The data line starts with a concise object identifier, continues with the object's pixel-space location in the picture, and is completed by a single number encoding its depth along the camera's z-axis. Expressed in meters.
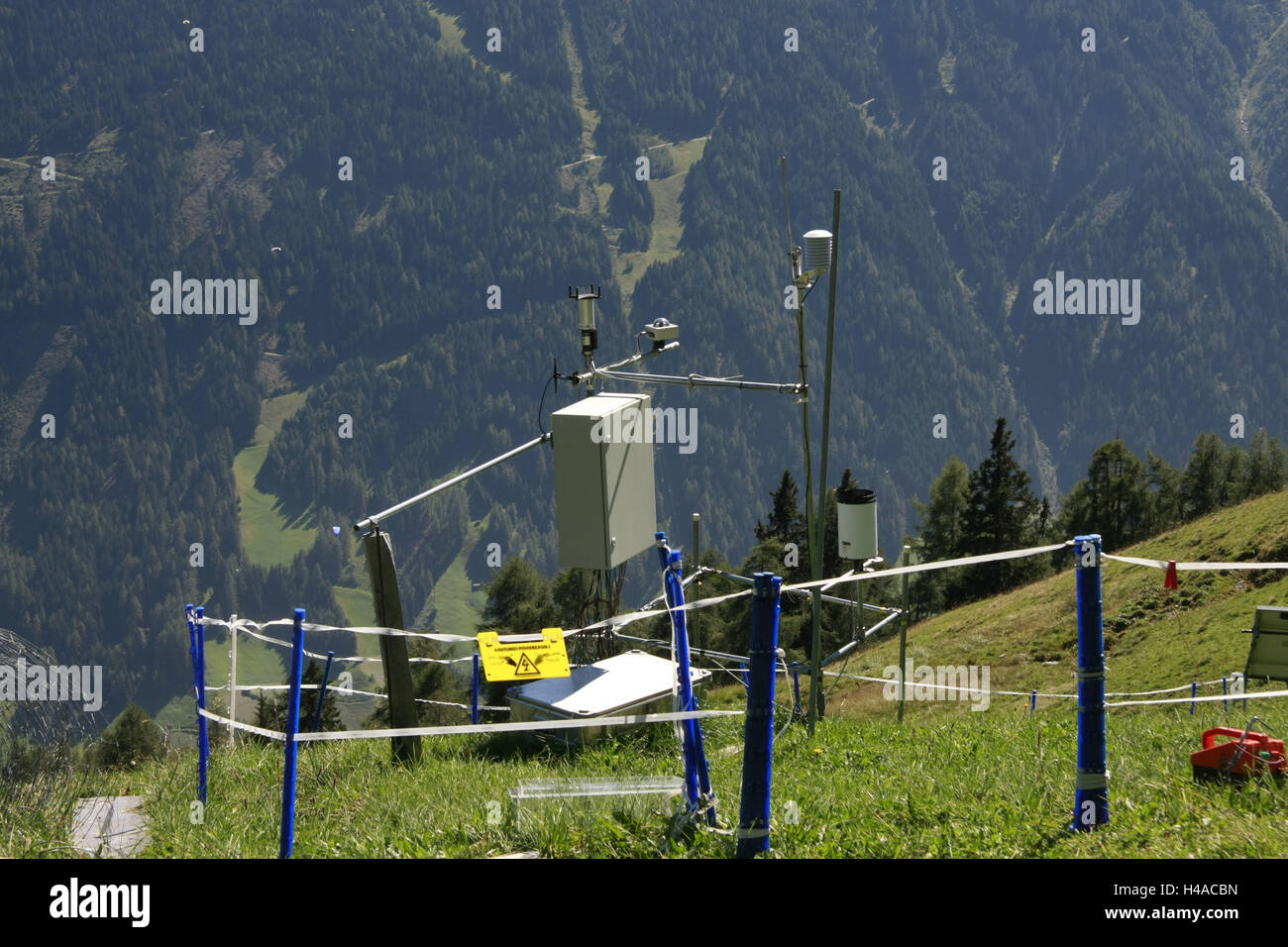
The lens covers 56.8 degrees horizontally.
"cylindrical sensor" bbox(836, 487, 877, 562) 14.85
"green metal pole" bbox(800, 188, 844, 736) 14.07
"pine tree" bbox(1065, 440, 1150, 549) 86.62
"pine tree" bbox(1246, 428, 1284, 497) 93.02
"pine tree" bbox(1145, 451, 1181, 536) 91.69
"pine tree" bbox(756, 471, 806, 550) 86.25
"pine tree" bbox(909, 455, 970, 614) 90.00
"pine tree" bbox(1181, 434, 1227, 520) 95.81
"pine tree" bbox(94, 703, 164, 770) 57.97
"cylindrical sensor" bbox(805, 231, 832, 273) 15.69
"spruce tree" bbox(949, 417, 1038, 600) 82.75
